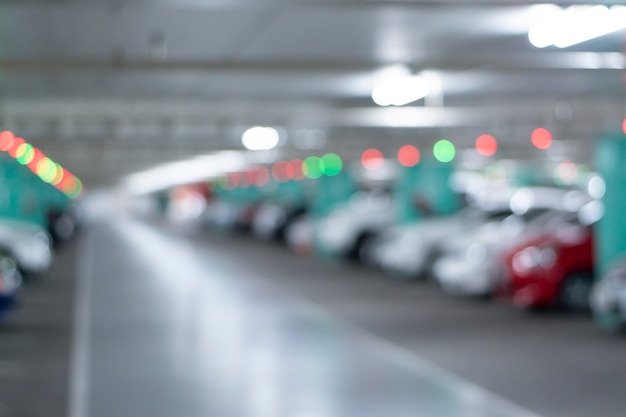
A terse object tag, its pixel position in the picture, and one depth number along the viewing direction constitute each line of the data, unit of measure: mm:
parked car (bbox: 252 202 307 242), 38312
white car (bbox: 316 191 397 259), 25594
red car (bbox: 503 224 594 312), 14672
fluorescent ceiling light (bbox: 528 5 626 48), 9414
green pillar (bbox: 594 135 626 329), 13508
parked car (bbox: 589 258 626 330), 12250
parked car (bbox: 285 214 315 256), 31219
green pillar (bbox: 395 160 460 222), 23594
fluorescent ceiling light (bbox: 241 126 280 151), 23578
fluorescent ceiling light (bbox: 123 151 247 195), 35812
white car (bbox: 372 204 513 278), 20422
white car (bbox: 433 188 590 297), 16375
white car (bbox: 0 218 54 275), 21125
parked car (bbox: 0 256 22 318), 13875
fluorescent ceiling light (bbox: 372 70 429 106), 15258
